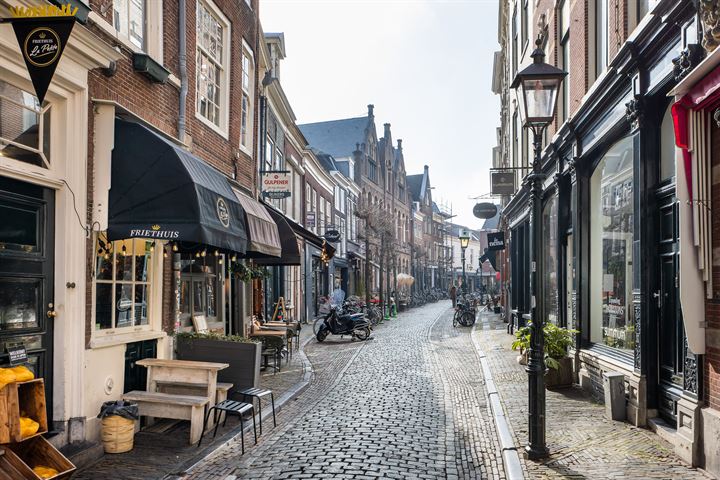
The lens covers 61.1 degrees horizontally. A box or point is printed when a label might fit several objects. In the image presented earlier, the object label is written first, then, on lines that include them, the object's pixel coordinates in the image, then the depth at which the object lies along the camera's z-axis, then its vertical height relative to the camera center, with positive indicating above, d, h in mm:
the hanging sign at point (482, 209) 23234 +2232
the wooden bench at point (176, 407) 6828 -1565
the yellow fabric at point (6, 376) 4681 -836
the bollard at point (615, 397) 7680 -1643
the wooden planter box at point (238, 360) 8359 -1261
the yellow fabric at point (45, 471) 4770 -1596
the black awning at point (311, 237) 15291 +820
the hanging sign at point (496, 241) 25422 +1129
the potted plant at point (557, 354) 9883 -1410
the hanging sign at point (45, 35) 4484 +1744
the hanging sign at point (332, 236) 24344 +1320
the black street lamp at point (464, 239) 32469 +1529
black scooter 18391 -1748
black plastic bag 6312 -1467
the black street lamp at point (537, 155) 6297 +1215
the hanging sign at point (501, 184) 18297 +2531
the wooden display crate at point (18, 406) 4562 -1088
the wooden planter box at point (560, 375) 9867 -1749
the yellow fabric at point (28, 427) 4773 -1250
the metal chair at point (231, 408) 6637 -1545
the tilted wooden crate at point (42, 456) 4877 -1507
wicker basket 6309 -1699
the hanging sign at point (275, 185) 15258 +2132
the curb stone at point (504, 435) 5699 -1915
